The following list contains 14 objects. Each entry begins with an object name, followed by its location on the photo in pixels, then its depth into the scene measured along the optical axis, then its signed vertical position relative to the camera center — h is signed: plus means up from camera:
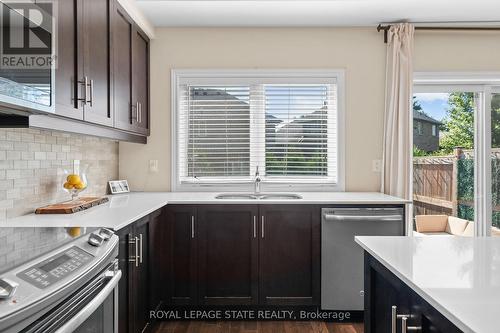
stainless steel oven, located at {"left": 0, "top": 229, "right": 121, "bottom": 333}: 0.89 -0.37
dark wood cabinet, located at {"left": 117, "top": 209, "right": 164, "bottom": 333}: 1.96 -0.66
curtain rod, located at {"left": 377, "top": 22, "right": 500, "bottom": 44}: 3.31 +1.26
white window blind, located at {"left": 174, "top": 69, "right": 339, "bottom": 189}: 3.44 +0.30
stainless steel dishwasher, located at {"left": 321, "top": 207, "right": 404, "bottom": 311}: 2.76 -0.65
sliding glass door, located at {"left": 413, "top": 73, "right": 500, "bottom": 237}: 3.50 +0.09
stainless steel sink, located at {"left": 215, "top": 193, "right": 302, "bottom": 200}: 3.22 -0.28
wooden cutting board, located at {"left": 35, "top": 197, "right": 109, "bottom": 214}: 2.09 -0.25
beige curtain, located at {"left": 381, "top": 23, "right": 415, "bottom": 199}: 3.27 +0.43
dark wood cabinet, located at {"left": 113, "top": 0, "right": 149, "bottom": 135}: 2.52 +0.71
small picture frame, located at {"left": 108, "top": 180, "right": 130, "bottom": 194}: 3.16 -0.19
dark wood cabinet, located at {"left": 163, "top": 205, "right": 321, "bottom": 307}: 2.78 -0.68
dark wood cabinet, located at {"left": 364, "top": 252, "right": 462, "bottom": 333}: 0.92 -0.43
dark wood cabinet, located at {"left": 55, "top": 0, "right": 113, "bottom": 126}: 1.76 +0.56
